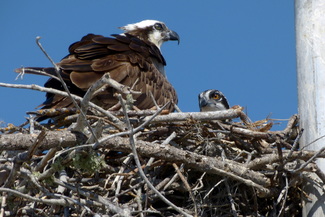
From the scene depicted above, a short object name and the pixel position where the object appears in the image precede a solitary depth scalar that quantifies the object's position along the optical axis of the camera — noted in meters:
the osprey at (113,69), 12.15
